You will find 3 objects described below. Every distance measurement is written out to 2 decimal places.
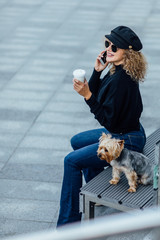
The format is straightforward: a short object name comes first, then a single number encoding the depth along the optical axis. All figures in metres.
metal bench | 4.68
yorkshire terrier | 4.79
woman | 5.16
